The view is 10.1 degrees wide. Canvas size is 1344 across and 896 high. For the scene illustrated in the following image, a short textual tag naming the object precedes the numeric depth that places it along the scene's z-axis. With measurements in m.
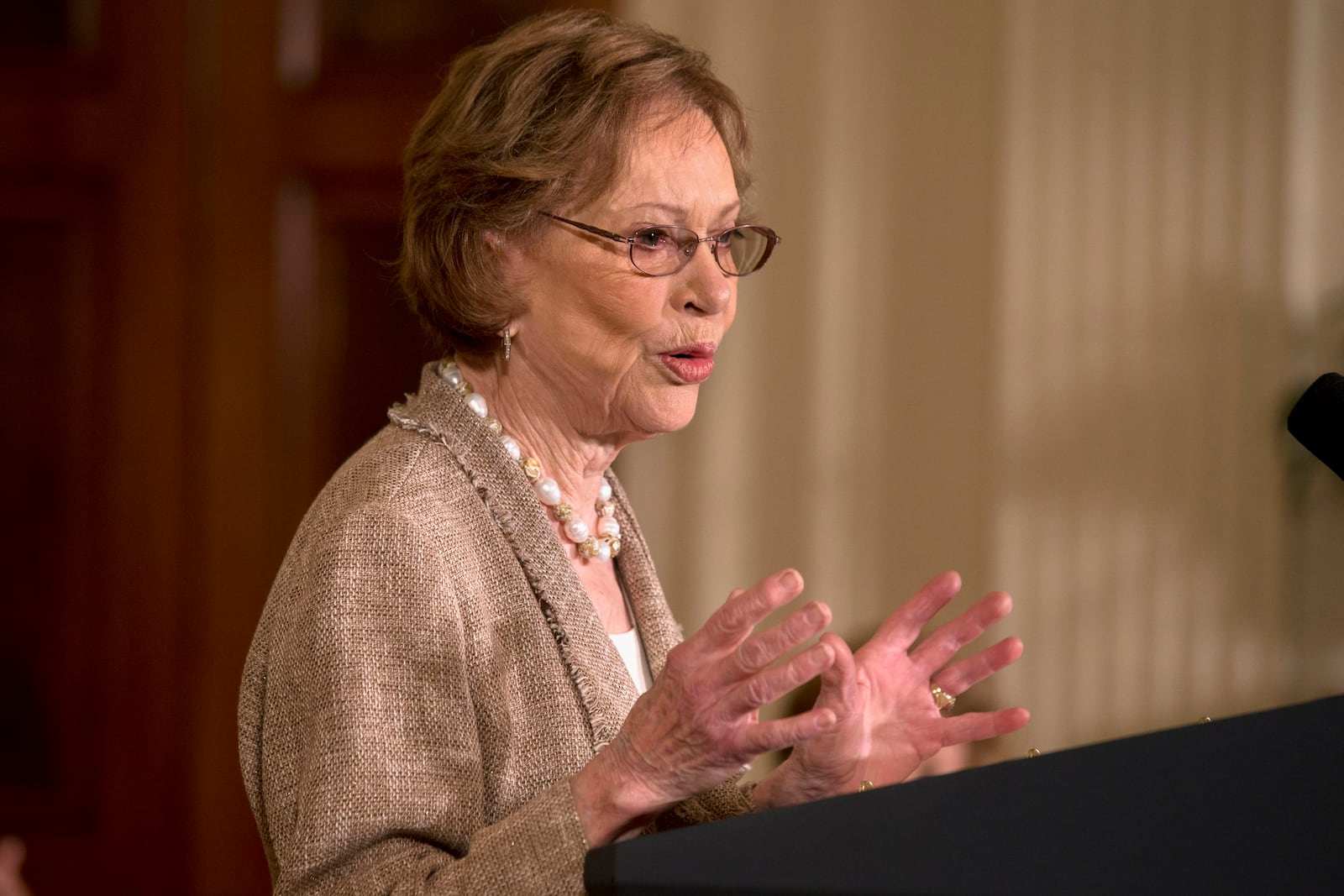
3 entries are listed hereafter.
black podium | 3.41
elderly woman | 4.08
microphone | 4.00
